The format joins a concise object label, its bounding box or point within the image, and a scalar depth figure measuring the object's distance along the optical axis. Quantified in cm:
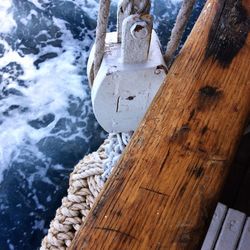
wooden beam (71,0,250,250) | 67
